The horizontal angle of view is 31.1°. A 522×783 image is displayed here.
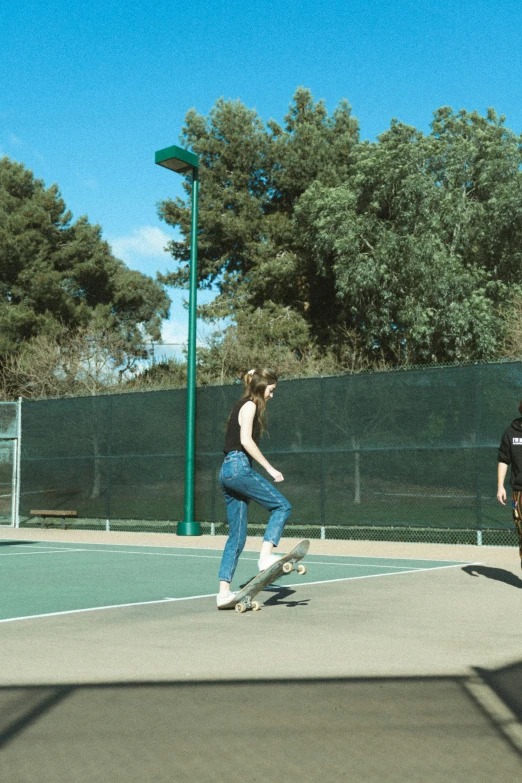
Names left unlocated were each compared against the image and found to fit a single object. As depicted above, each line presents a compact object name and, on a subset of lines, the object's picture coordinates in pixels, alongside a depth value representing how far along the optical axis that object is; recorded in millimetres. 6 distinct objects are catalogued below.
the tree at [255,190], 37469
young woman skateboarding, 6965
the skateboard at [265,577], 6918
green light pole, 15266
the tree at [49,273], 39000
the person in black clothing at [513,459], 7988
